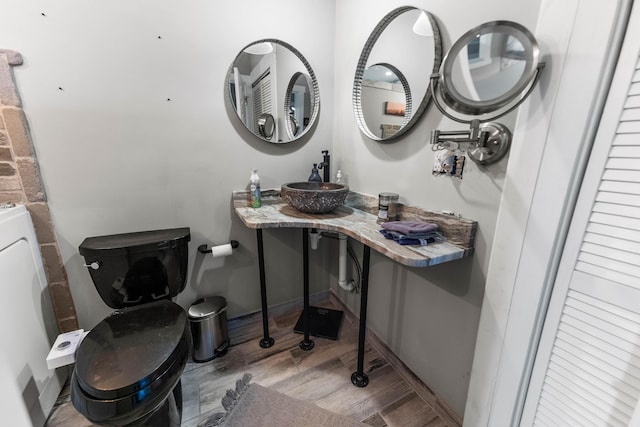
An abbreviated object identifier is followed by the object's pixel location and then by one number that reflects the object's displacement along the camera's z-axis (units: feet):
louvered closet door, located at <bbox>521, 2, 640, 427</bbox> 1.90
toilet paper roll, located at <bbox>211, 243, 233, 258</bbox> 4.75
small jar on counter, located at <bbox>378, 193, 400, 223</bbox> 3.94
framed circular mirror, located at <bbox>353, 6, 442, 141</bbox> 3.33
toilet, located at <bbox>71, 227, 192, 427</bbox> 2.60
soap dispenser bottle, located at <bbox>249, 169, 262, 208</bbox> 4.79
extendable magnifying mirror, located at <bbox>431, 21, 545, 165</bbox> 2.14
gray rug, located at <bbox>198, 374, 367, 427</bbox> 3.65
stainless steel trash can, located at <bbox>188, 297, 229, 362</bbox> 4.60
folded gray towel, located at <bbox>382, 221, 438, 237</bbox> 3.08
